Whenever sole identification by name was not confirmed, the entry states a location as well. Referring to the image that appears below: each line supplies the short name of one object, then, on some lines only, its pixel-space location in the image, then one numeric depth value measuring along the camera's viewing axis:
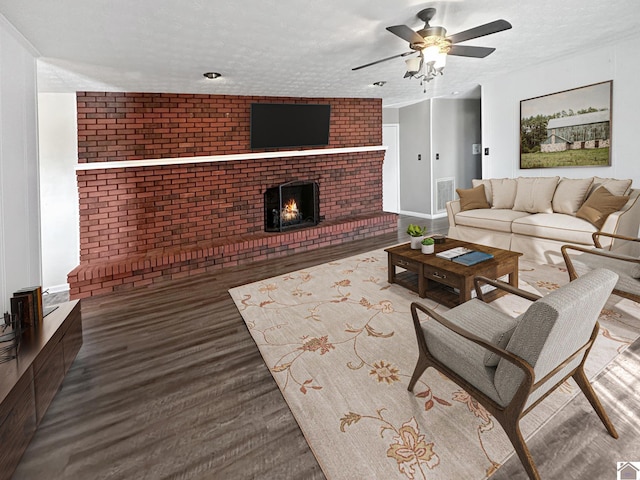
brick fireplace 4.23
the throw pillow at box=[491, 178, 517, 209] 4.91
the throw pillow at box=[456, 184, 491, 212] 5.06
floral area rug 1.52
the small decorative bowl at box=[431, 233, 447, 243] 3.69
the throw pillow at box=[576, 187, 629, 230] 3.62
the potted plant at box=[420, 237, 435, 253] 3.31
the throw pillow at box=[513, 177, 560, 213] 4.45
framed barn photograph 4.32
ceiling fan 2.59
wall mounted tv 5.17
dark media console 1.42
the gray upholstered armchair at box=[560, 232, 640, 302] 2.40
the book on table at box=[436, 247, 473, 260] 3.19
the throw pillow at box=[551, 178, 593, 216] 4.13
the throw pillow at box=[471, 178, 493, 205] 5.17
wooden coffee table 2.84
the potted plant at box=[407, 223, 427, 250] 3.43
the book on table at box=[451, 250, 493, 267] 3.00
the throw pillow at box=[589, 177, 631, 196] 3.79
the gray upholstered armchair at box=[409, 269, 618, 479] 1.26
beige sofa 3.67
